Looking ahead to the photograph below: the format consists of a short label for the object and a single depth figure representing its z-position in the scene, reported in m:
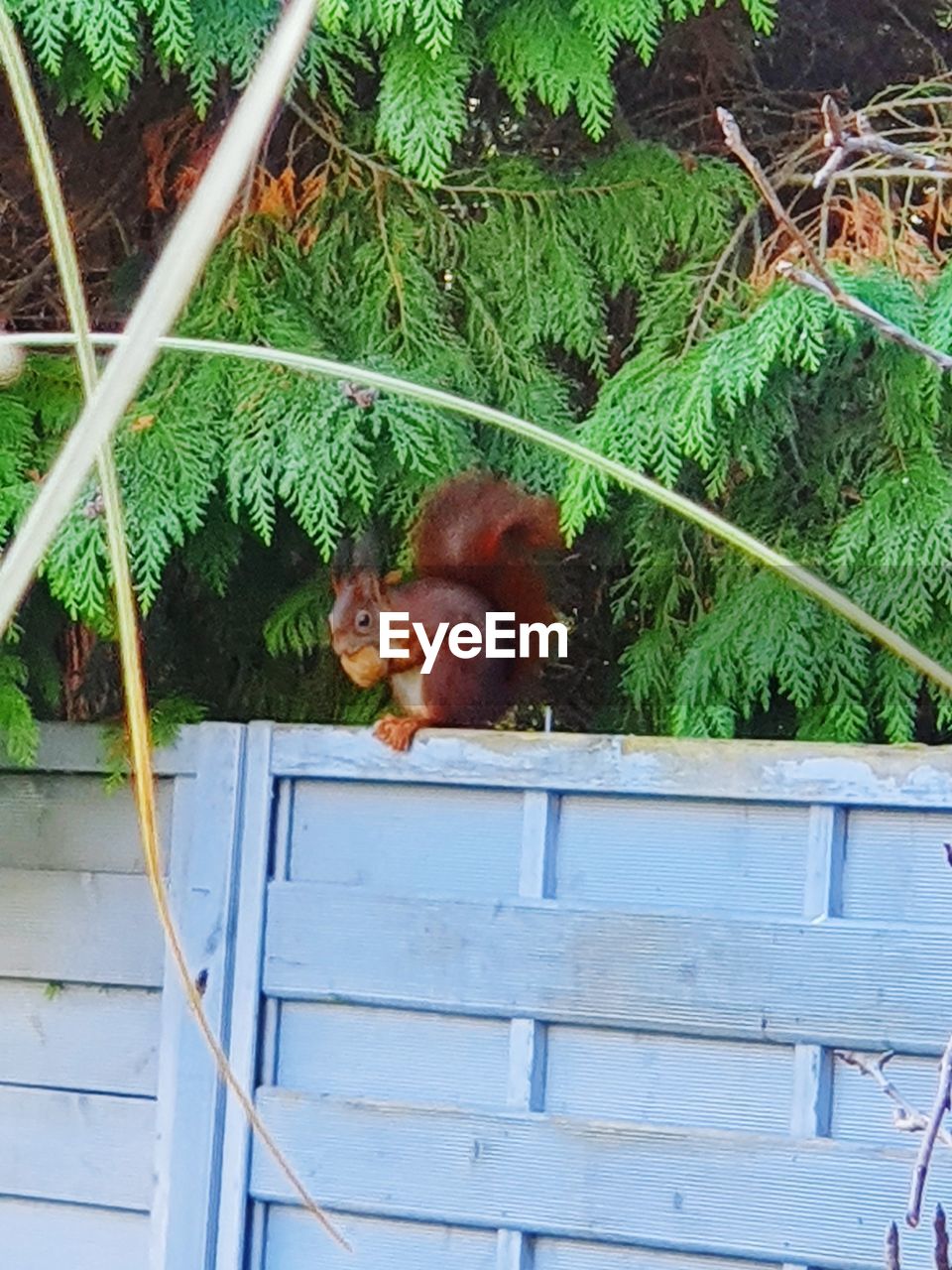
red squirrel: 1.66
